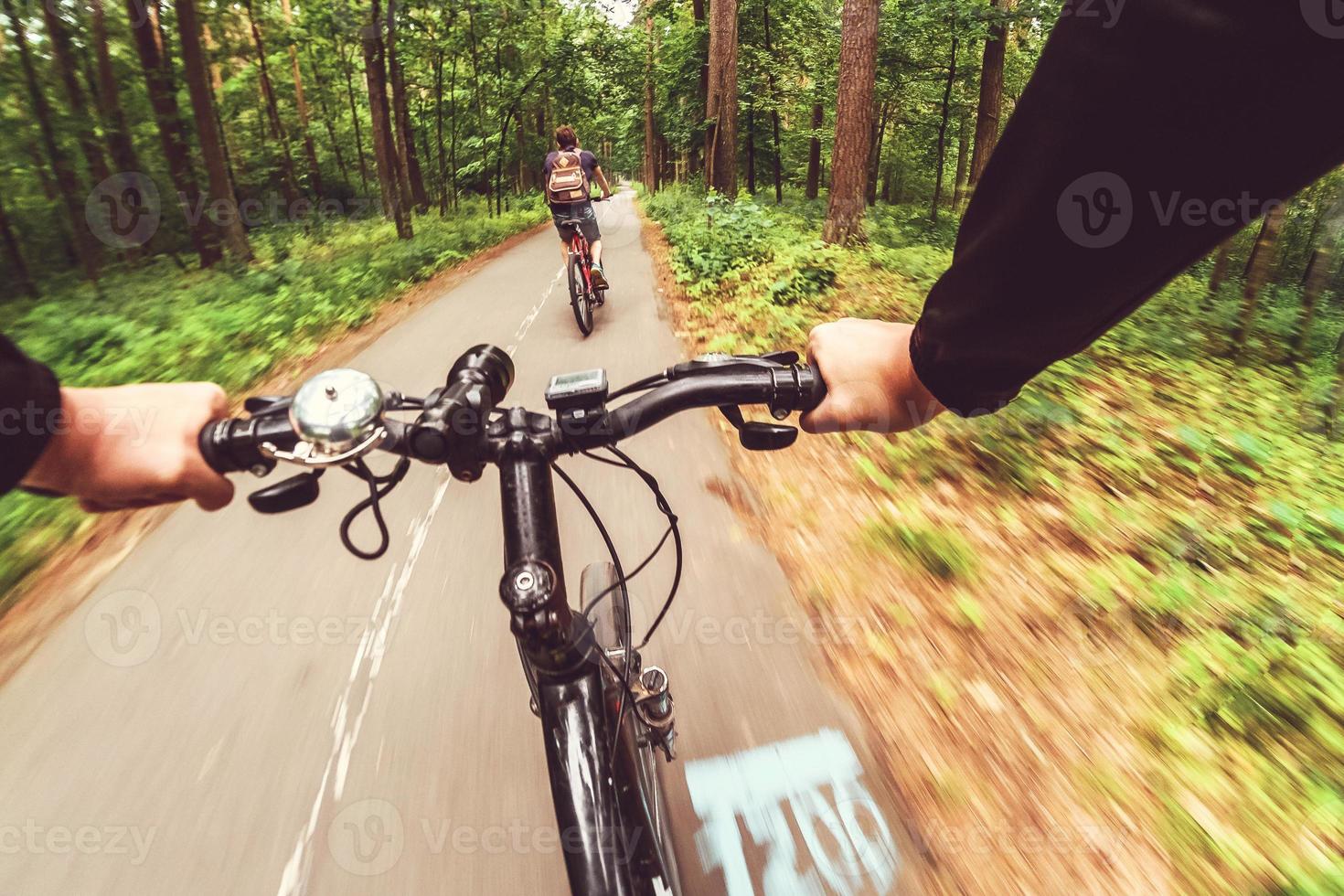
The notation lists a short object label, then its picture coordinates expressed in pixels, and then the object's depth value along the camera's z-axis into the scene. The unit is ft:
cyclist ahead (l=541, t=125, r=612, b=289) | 27.66
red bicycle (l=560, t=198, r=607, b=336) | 25.88
